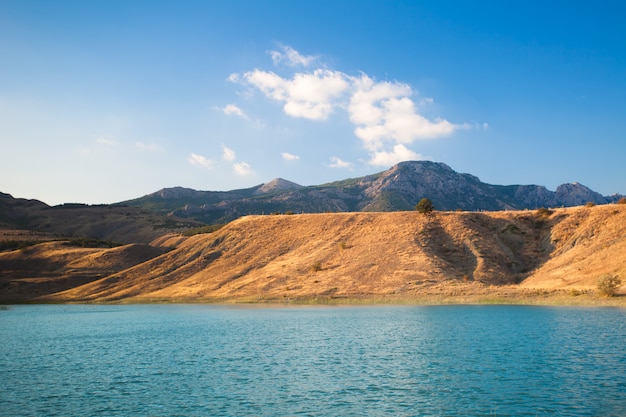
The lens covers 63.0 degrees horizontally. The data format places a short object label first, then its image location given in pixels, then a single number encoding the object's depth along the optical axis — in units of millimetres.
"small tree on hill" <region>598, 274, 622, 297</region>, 73812
